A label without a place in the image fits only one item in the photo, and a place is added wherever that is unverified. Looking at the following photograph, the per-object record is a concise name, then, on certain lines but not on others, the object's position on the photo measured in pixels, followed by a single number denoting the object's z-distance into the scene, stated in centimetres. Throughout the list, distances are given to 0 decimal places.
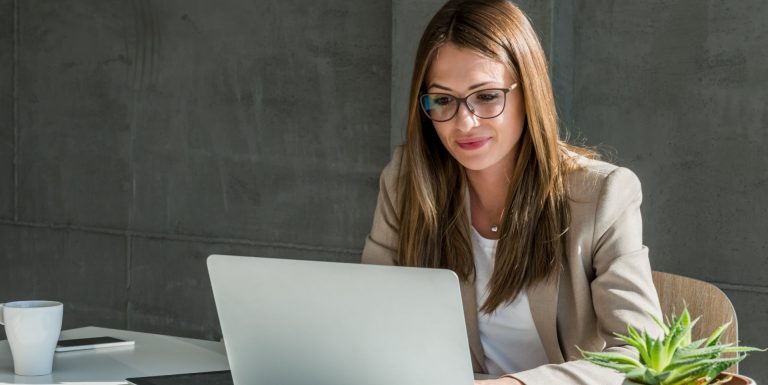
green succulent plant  171
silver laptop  188
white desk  223
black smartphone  238
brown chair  229
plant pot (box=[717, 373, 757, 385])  175
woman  241
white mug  223
